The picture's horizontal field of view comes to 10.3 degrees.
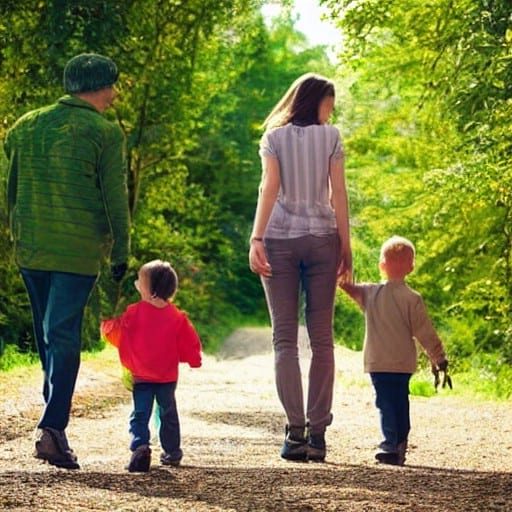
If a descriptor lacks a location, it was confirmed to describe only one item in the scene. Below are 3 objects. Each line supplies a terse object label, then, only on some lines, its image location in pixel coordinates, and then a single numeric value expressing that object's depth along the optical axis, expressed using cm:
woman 1538
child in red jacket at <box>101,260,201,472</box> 1460
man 1421
